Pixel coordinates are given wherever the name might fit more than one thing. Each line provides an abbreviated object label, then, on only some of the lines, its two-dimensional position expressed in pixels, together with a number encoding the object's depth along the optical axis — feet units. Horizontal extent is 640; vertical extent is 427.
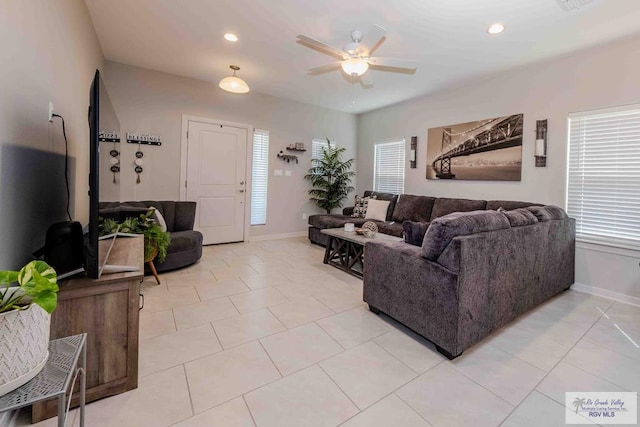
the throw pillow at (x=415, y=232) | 7.76
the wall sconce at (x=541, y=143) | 11.65
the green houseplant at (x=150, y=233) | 9.63
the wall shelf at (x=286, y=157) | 18.21
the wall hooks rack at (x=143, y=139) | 13.67
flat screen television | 4.55
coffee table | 11.72
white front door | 15.51
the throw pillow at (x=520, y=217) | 7.64
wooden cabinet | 4.58
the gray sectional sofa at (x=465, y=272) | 6.19
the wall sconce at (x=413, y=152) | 16.86
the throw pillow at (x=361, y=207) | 17.92
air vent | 7.77
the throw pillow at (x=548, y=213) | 8.89
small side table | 2.64
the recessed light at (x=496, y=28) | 9.03
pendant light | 12.09
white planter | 2.61
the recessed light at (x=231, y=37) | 10.27
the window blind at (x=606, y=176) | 9.68
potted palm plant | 19.21
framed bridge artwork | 12.69
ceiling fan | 8.36
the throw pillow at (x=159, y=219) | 11.36
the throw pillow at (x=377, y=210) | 16.80
